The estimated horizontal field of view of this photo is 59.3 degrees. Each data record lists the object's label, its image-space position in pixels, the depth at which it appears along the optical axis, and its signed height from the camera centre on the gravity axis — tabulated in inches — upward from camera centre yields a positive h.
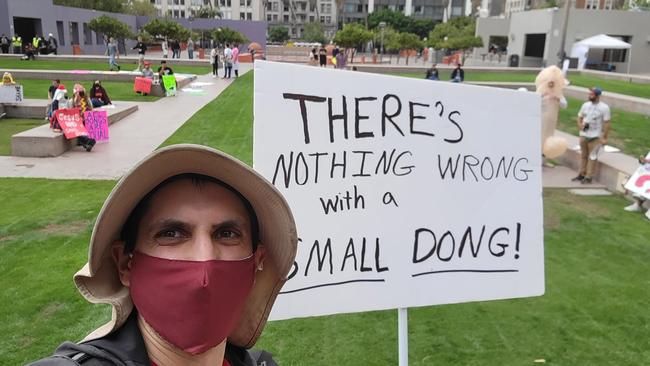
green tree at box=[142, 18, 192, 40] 1732.3 +14.1
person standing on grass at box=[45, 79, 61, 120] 567.5 -68.2
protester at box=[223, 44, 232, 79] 1116.0 -52.8
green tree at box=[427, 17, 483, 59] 1879.9 +13.2
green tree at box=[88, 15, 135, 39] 1608.0 +14.0
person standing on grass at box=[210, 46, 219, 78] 1148.9 -51.0
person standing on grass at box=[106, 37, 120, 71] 1201.4 -53.2
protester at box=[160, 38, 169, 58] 1718.8 -48.5
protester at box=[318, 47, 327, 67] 1294.3 -41.4
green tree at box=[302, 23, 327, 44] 3897.6 +33.4
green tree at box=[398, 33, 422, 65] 1984.5 -0.4
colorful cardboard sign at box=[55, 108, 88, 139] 475.2 -74.2
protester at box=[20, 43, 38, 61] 1316.4 -55.0
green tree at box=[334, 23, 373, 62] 1865.2 +9.6
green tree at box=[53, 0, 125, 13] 2449.8 +115.8
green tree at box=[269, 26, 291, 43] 4136.3 +14.4
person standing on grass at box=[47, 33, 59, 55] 1492.4 -38.8
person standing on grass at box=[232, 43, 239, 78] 1172.6 -51.6
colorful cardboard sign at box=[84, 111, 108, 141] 499.2 -79.8
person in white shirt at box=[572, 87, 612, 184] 399.5 -55.7
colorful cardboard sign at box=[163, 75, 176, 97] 843.4 -73.0
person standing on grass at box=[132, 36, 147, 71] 1359.5 -35.1
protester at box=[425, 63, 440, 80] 817.5 -45.3
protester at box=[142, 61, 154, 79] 874.1 -58.4
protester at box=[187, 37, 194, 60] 1724.9 -43.4
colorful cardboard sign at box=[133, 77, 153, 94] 852.0 -75.7
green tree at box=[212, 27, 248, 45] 1964.8 -2.0
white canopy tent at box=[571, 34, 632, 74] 1456.7 +4.4
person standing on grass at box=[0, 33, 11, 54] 1476.9 -36.6
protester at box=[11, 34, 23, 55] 1471.7 -40.4
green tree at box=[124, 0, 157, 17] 3021.7 +132.3
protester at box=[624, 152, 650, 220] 343.9 -91.6
